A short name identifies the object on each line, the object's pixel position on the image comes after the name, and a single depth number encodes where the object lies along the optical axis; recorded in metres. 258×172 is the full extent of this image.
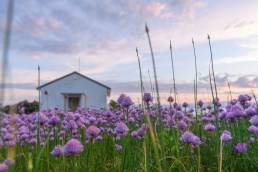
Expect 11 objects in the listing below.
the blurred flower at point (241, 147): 1.51
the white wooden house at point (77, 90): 18.37
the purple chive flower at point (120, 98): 1.70
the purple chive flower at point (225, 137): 1.50
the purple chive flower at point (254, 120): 1.57
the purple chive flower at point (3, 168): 0.94
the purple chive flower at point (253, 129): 1.54
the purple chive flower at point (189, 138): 1.45
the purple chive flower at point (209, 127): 1.96
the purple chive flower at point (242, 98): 2.18
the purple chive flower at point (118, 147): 2.04
